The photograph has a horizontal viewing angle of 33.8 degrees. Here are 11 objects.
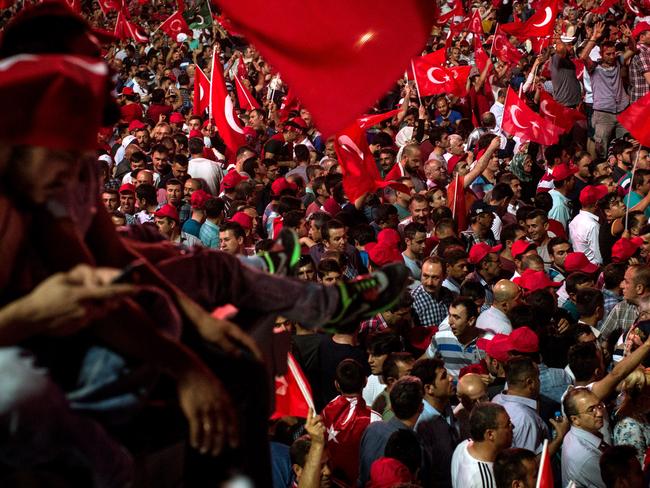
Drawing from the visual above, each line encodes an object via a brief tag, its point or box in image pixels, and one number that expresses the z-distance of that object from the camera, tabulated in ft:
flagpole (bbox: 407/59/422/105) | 46.37
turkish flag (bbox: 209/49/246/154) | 39.17
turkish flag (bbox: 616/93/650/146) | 30.60
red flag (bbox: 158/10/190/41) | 68.80
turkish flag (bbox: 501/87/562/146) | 38.81
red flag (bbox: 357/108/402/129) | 34.78
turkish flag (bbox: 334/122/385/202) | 31.14
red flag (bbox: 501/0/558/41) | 50.14
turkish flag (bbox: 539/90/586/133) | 40.14
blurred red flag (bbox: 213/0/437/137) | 13.75
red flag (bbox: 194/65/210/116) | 43.60
